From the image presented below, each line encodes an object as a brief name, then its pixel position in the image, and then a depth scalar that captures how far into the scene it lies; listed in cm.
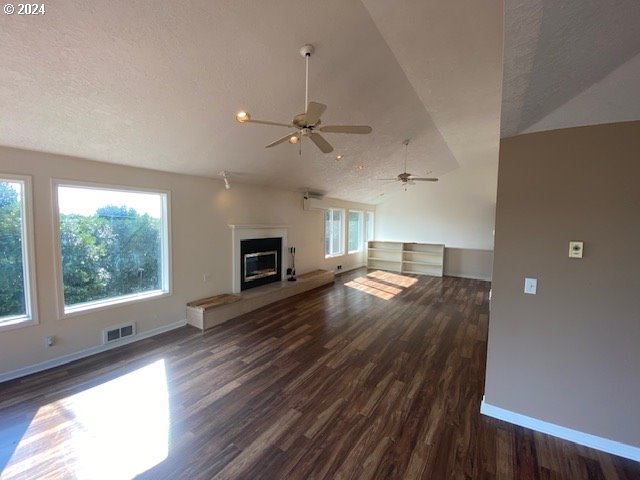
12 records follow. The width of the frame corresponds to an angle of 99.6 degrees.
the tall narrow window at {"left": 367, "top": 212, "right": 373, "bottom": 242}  968
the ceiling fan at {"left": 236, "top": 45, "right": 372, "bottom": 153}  204
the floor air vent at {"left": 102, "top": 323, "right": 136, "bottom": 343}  348
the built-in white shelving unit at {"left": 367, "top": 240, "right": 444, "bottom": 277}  833
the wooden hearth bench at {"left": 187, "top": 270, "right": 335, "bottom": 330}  420
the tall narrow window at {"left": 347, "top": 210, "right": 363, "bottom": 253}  889
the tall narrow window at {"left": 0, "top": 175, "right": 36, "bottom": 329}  278
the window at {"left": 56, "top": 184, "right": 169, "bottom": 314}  322
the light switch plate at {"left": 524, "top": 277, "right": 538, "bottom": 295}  222
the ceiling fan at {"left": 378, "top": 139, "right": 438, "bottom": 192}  502
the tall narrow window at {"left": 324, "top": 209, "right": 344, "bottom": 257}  805
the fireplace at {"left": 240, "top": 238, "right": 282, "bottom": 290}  531
